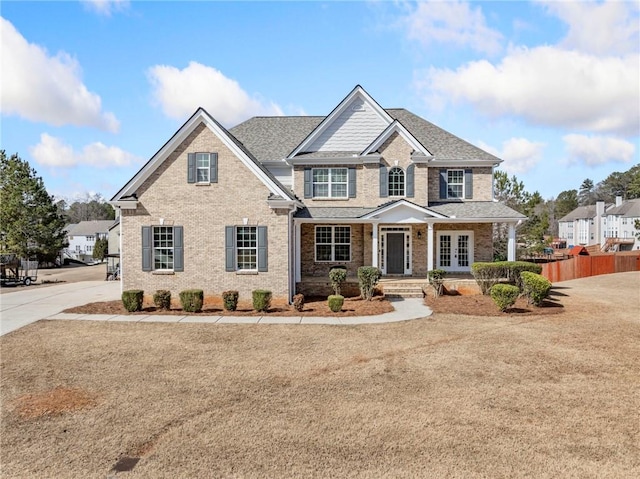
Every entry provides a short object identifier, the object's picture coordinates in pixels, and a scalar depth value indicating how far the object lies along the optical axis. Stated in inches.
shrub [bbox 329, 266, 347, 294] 698.8
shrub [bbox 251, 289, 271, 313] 593.4
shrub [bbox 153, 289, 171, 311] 612.1
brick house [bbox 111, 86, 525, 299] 650.8
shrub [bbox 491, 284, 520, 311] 591.5
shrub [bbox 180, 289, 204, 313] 591.8
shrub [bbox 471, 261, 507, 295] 731.4
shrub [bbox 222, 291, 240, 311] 597.6
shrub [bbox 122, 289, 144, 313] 597.3
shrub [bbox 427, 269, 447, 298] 717.9
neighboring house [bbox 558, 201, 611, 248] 3014.3
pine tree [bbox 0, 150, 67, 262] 1727.4
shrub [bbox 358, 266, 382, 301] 682.2
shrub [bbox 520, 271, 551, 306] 621.0
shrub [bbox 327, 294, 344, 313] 595.2
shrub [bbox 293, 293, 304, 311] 607.5
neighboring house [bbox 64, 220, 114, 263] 3208.7
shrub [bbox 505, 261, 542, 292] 735.7
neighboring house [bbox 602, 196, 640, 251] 2485.2
